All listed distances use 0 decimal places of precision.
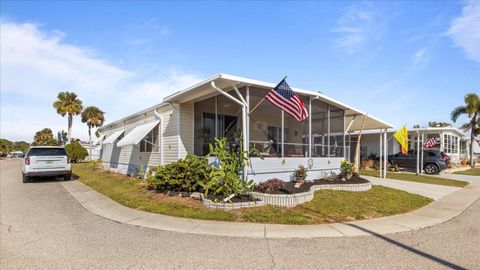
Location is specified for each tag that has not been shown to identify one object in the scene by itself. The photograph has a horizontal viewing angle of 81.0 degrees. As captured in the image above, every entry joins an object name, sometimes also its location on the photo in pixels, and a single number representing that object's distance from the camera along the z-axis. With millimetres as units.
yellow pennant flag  15914
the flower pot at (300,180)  9379
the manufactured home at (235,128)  9367
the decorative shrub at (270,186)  8070
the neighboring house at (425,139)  25219
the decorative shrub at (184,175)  8734
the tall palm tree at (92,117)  40938
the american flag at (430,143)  18578
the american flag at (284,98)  8289
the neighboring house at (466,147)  32944
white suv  12359
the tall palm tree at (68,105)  34500
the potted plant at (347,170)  11617
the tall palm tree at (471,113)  27469
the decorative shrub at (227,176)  7508
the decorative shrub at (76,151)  30531
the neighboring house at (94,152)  39369
